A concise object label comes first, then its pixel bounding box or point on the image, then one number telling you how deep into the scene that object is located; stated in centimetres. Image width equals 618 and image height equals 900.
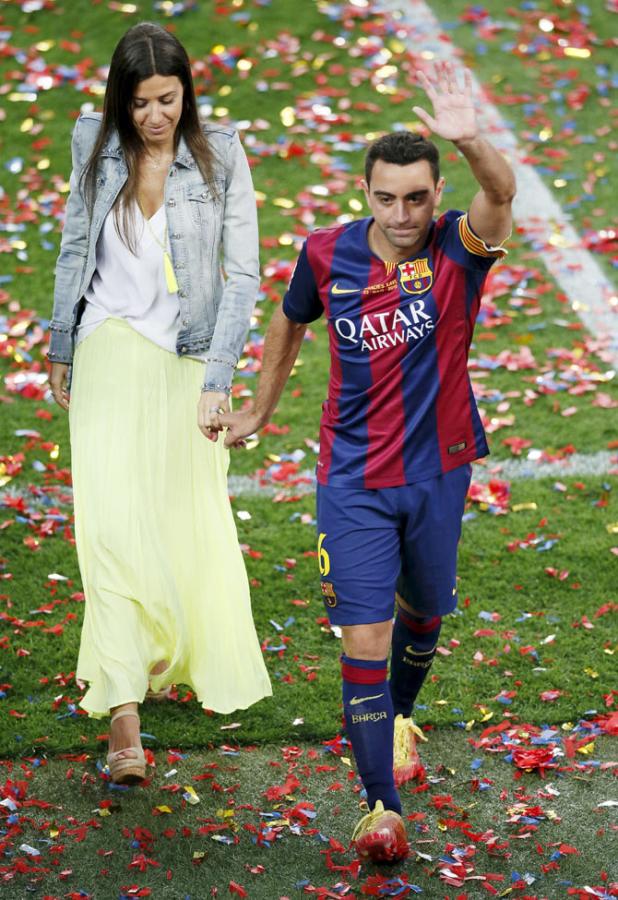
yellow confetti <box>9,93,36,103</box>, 2270
